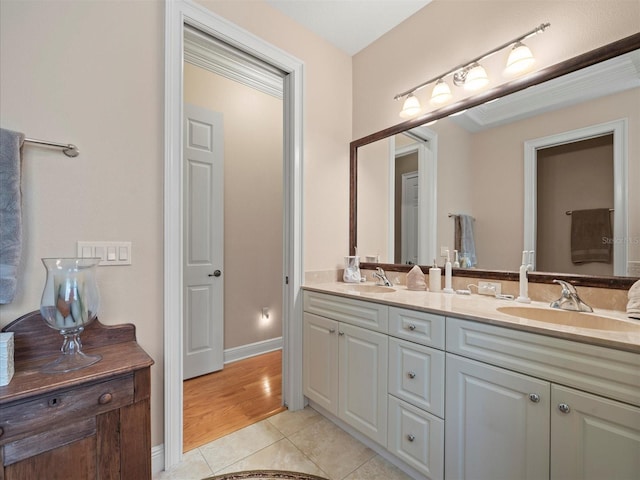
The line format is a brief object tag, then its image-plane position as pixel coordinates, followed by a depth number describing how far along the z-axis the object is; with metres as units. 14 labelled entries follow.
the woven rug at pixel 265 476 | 1.45
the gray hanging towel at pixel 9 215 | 1.07
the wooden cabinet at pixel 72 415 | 0.92
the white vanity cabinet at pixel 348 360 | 1.56
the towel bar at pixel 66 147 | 1.21
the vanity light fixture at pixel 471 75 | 1.51
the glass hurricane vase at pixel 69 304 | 1.10
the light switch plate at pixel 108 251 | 1.31
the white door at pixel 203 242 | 2.51
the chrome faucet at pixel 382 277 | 2.11
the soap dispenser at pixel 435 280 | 1.83
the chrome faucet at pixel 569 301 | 1.28
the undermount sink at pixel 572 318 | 1.14
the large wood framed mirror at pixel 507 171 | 1.29
